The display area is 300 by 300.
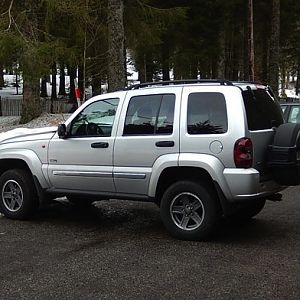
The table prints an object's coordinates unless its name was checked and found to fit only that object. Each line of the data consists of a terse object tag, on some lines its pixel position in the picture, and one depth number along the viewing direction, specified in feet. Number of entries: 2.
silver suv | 20.12
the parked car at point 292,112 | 37.73
